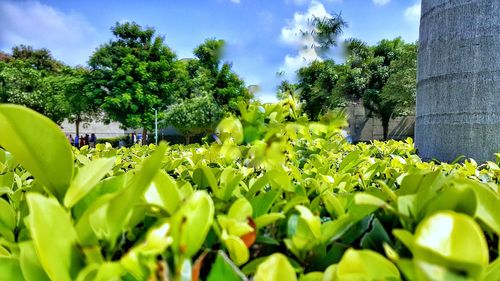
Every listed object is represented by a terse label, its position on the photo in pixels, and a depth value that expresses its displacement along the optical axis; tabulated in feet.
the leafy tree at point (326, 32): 88.17
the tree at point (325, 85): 84.48
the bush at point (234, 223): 1.40
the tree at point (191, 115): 87.51
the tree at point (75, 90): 83.82
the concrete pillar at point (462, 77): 11.59
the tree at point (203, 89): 88.17
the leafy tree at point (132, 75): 81.92
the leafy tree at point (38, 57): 116.37
